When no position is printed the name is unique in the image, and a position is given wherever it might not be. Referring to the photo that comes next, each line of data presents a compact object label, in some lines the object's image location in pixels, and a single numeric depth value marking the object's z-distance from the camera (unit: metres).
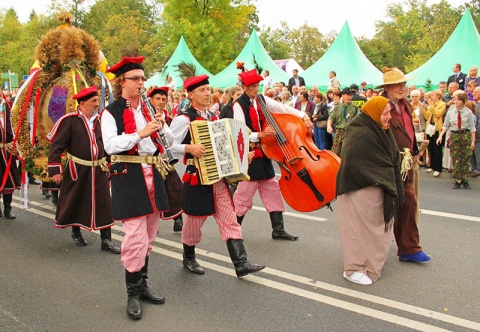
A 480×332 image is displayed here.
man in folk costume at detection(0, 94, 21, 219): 7.92
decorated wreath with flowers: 7.27
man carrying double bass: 5.96
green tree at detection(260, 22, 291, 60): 58.61
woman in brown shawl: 4.82
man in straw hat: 5.38
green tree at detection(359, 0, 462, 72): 49.97
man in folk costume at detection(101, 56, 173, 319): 4.27
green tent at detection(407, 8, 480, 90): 17.08
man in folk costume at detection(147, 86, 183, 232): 6.11
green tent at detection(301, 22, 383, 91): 19.33
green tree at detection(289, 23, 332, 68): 58.25
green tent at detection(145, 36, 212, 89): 24.51
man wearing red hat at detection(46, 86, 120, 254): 6.23
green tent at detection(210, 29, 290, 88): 22.06
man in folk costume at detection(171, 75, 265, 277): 4.93
